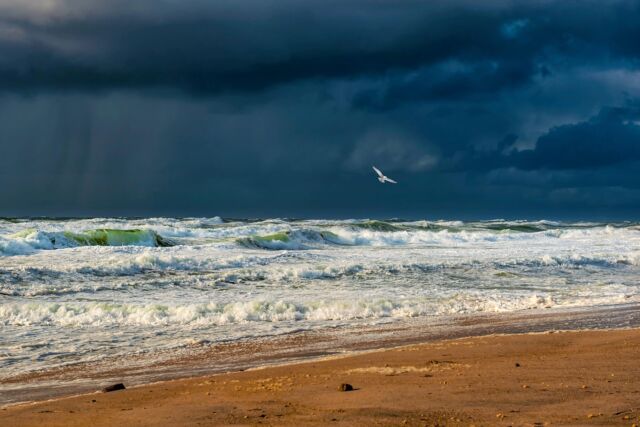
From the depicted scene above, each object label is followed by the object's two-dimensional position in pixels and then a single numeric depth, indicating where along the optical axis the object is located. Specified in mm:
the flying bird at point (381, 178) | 50156
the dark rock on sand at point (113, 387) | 15531
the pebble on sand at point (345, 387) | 13937
